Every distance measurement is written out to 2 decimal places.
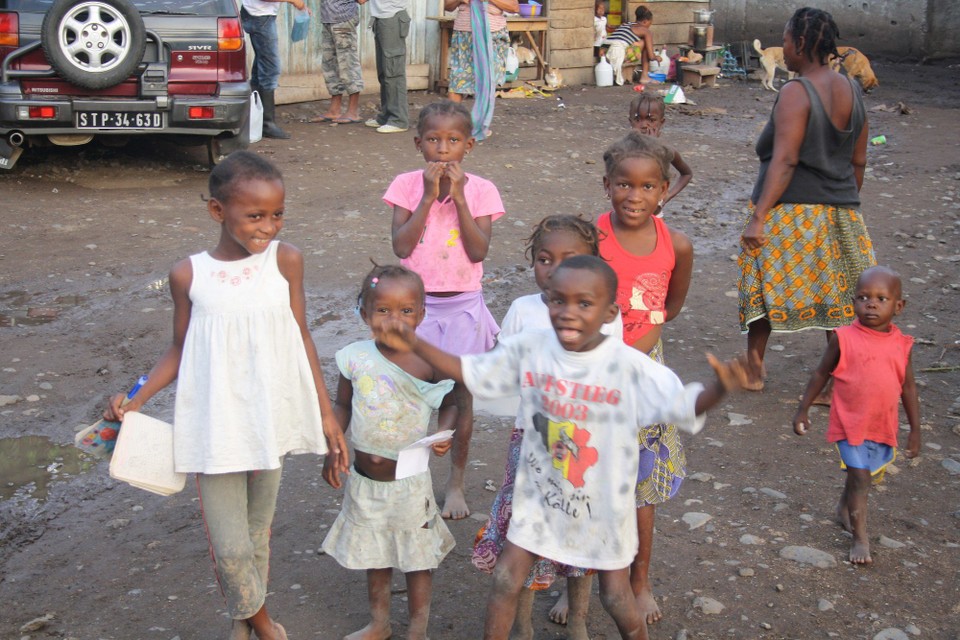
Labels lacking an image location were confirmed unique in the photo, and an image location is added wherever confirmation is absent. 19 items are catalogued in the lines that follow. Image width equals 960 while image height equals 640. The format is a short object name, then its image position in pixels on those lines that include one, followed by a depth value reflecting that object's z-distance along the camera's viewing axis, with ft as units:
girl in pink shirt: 12.28
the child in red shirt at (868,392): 12.27
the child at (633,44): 53.67
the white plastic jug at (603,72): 53.47
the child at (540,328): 10.05
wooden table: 46.19
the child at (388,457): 10.11
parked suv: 25.39
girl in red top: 10.62
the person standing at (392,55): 36.17
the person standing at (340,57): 36.35
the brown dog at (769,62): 55.11
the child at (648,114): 17.10
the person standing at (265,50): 33.91
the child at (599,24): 53.47
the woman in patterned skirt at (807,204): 15.83
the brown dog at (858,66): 51.37
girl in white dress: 9.24
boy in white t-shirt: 8.73
